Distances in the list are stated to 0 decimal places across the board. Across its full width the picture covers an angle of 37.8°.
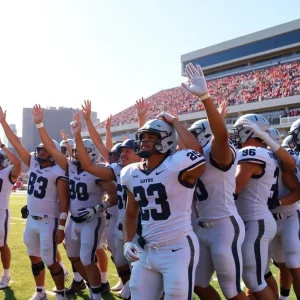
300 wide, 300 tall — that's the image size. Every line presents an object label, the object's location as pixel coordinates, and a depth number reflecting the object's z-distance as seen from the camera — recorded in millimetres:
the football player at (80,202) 4832
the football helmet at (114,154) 5088
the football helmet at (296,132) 4629
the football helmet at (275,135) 4668
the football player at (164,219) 3125
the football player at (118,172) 4578
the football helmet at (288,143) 5926
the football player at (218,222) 3406
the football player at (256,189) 3777
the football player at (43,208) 4992
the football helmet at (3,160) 6123
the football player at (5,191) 5840
